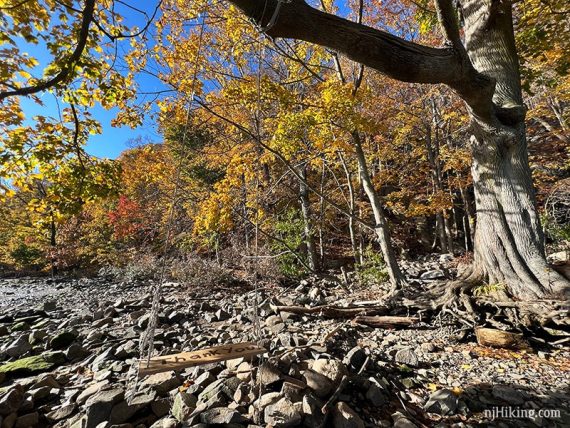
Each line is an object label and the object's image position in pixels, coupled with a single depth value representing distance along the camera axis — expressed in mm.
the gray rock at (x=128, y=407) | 2055
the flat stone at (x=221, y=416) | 1895
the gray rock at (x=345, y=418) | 1910
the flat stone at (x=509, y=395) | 2260
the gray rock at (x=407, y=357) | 2899
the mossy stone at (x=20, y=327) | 5614
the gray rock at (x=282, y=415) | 1860
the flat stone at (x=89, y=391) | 2425
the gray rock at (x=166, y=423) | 1946
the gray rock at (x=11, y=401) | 2182
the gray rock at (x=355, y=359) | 2680
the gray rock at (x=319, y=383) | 2205
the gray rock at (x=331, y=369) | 2342
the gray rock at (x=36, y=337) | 4457
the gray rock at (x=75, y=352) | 3615
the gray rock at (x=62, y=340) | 4090
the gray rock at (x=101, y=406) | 2057
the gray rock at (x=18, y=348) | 4043
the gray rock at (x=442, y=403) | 2160
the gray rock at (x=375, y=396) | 2242
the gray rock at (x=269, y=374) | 2230
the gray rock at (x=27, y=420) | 2180
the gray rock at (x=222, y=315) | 5113
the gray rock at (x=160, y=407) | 2141
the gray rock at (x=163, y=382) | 2385
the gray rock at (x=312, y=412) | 1900
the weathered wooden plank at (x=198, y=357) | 1778
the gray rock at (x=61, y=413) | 2260
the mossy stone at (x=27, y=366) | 3250
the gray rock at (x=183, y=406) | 2027
